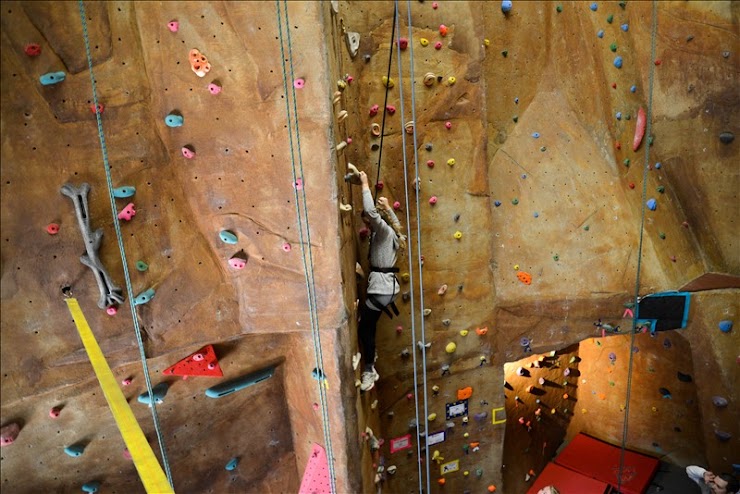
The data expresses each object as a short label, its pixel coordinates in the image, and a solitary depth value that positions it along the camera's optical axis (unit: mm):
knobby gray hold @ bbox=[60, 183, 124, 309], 2777
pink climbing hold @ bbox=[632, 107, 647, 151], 4766
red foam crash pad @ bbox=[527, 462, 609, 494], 5648
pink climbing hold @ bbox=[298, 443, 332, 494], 3730
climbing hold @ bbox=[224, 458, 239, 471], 3785
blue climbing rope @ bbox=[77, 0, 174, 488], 2623
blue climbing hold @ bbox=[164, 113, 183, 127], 2910
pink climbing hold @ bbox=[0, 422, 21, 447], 2863
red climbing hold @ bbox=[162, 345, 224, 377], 3396
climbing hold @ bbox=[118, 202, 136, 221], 2912
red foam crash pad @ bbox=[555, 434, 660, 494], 5789
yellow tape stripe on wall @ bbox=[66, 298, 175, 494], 2176
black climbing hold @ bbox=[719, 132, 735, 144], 4668
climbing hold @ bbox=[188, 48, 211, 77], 2854
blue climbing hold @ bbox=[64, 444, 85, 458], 3135
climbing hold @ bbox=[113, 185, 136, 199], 2879
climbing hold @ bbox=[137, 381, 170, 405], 3237
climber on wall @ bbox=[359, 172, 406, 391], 3582
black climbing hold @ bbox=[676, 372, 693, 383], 5453
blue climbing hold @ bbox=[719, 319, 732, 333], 4895
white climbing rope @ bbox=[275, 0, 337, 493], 2885
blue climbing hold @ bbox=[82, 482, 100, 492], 3270
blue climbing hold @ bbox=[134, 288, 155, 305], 3007
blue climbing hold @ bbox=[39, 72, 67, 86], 2619
